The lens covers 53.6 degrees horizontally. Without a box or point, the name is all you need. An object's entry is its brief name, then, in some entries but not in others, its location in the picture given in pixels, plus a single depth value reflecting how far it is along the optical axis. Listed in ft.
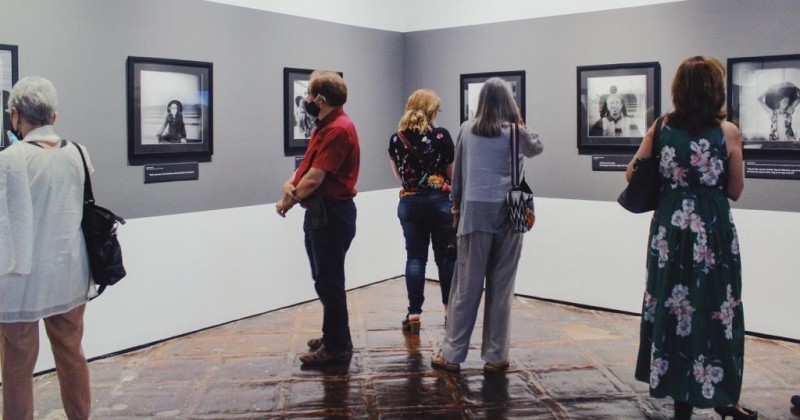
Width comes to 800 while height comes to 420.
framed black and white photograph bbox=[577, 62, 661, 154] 23.04
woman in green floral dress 13.55
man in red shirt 17.19
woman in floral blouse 19.20
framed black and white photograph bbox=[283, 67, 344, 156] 24.21
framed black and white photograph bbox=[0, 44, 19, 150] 16.79
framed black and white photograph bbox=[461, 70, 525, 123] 25.96
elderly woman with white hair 12.01
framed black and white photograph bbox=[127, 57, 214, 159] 19.79
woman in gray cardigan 16.38
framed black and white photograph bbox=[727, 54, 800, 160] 20.45
